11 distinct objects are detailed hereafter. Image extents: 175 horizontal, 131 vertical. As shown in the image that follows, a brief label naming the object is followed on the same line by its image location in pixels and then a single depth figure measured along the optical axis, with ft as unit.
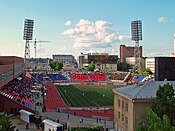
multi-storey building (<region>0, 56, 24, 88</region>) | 168.96
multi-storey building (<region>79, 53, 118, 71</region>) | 648.38
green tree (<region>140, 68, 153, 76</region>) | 418.47
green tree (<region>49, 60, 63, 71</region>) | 538.71
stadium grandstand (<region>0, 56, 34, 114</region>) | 136.36
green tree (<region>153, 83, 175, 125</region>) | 72.43
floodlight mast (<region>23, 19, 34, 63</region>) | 367.45
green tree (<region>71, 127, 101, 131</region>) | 94.08
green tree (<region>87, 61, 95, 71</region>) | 572.10
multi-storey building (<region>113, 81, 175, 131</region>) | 92.38
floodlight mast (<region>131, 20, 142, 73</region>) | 417.47
